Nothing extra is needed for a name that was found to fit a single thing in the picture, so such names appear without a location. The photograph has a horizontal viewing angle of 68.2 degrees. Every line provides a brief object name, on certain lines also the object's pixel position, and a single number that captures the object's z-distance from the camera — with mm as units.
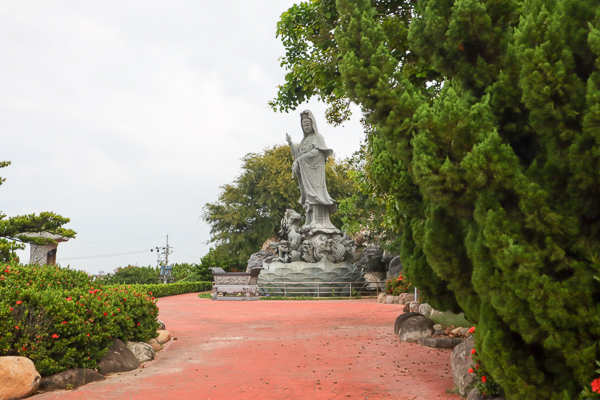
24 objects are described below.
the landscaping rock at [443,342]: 7109
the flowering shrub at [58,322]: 4938
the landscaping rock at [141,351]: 6598
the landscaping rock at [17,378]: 4535
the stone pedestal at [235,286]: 18594
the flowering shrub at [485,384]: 4098
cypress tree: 3244
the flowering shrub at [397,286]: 15627
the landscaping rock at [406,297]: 14816
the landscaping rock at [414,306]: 11227
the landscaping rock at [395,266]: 18734
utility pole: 42881
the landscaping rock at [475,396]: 4143
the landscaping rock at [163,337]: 7907
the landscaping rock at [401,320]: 8414
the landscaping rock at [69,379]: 4973
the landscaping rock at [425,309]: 10113
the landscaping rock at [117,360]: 5785
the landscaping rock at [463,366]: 4668
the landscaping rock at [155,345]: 7336
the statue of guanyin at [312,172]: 21469
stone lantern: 14703
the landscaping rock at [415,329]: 7715
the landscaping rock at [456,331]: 7526
